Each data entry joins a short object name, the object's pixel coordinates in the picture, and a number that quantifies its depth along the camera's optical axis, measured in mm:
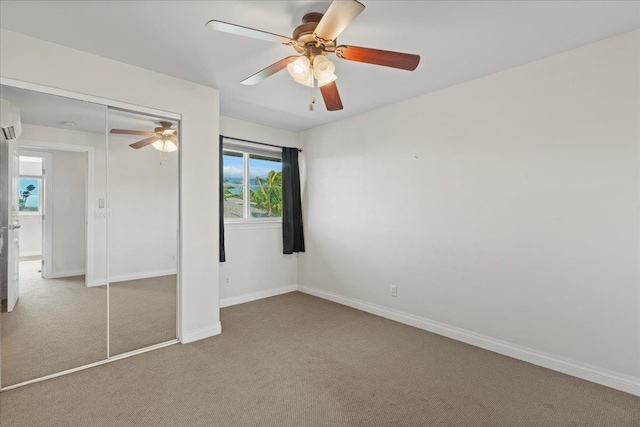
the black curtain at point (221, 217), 3914
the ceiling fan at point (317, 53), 1781
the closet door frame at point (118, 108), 2246
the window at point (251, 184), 4262
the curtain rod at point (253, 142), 4150
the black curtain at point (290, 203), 4645
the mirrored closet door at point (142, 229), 2730
